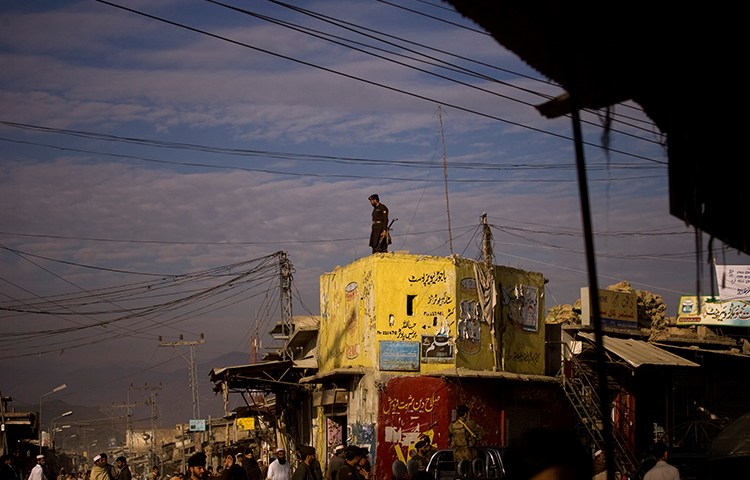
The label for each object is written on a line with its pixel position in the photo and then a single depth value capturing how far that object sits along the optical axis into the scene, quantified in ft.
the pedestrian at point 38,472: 70.59
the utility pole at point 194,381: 243.23
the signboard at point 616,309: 102.01
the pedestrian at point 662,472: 41.83
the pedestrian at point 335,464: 55.20
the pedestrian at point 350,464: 47.67
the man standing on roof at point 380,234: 97.04
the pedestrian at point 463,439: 52.65
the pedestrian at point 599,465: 80.82
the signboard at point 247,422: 152.89
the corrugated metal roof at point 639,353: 91.20
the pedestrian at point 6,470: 58.29
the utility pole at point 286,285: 123.31
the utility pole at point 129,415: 329.01
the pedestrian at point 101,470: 67.56
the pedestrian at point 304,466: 53.42
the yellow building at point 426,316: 91.25
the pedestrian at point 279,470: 61.52
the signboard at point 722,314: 110.42
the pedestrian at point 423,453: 56.18
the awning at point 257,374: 99.86
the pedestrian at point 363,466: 49.85
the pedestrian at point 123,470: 70.61
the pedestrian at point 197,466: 40.75
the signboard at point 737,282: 114.21
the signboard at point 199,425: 217.15
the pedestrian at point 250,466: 64.30
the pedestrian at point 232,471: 48.98
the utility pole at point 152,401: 305.34
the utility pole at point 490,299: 94.32
